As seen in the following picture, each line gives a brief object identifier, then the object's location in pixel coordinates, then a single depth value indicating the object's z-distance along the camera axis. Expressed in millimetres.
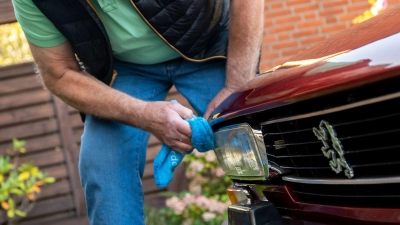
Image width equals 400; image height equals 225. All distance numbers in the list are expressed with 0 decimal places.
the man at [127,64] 2486
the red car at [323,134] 1384
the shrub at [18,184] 5055
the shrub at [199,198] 4508
